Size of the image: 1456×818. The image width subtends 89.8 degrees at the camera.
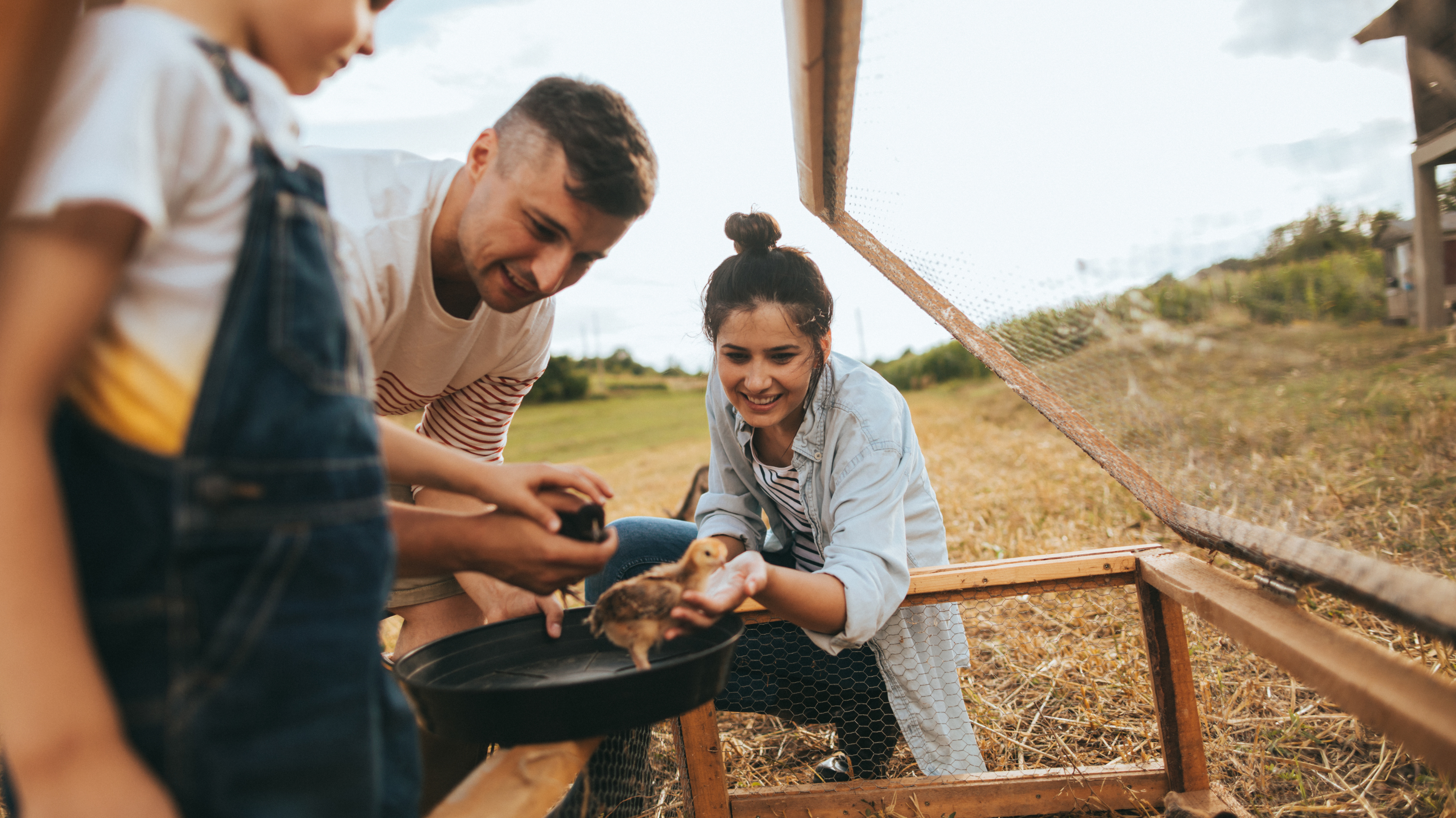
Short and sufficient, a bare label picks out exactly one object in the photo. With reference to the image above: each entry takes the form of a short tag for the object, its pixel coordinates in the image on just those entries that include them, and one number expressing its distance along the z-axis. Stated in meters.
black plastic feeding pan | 0.94
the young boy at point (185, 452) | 0.50
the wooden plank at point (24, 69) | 0.49
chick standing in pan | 1.14
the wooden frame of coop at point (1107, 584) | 0.94
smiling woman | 1.62
